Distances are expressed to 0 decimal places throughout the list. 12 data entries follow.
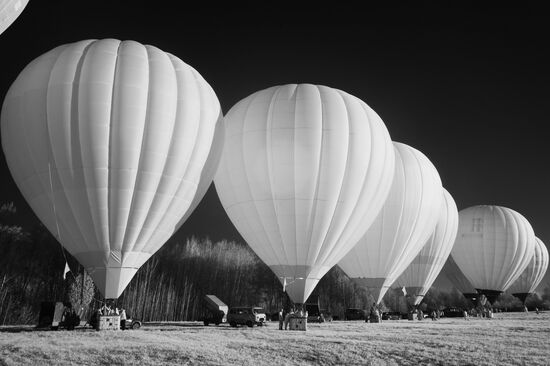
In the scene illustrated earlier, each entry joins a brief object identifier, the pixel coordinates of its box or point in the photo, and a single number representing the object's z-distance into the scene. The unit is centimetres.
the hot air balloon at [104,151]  1989
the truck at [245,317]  2723
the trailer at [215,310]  3059
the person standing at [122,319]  2234
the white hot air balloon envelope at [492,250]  4934
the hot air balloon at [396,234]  3198
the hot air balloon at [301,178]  2392
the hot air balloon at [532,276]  6284
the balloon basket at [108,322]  2041
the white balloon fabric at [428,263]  3984
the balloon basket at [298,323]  2352
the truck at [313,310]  3635
